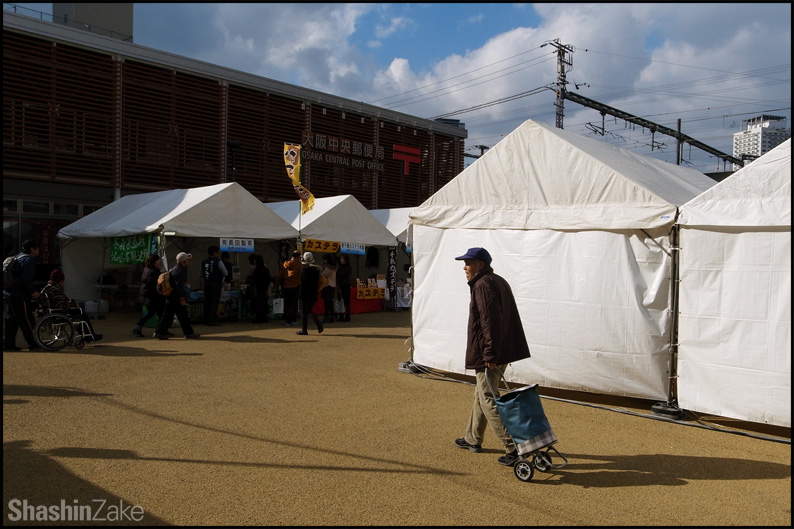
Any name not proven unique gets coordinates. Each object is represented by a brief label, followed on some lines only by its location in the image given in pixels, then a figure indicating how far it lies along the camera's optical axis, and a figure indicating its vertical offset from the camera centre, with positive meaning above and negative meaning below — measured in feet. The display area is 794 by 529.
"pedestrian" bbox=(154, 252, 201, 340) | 37.70 -2.53
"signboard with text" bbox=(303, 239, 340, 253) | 52.70 +1.45
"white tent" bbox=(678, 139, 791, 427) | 18.76 -0.88
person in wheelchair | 34.47 -2.26
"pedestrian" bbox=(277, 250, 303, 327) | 45.83 -1.55
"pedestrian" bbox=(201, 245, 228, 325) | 45.60 -1.30
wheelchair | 33.14 -3.72
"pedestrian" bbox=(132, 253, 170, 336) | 38.34 -1.91
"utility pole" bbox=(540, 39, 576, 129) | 105.91 +32.74
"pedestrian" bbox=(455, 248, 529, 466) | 16.29 -1.90
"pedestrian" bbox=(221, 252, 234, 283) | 48.77 -0.69
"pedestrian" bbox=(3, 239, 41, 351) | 31.73 -1.72
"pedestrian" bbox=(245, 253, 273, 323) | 48.21 -1.94
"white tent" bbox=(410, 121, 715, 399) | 22.09 +0.48
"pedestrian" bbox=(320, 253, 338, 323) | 49.96 -2.26
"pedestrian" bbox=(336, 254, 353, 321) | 52.11 -1.45
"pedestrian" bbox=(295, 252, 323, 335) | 39.93 -1.46
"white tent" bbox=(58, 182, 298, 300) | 46.14 +2.94
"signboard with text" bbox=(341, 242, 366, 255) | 55.52 +1.34
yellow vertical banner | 51.11 +7.63
